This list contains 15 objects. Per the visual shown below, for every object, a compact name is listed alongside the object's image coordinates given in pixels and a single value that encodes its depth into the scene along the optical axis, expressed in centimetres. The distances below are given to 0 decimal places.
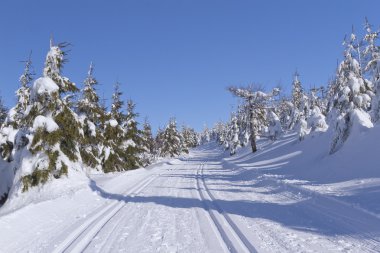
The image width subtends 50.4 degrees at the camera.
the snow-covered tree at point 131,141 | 3875
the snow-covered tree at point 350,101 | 2366
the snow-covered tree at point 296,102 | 6209
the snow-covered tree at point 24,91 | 2900
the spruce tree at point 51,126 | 2038
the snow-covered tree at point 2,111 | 4163
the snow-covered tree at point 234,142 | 6641
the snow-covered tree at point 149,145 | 5883
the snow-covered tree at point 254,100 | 4875
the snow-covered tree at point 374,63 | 2335
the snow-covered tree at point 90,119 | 2995
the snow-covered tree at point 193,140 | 10119
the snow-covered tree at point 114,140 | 3384
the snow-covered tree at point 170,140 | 7831
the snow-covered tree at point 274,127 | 5479
